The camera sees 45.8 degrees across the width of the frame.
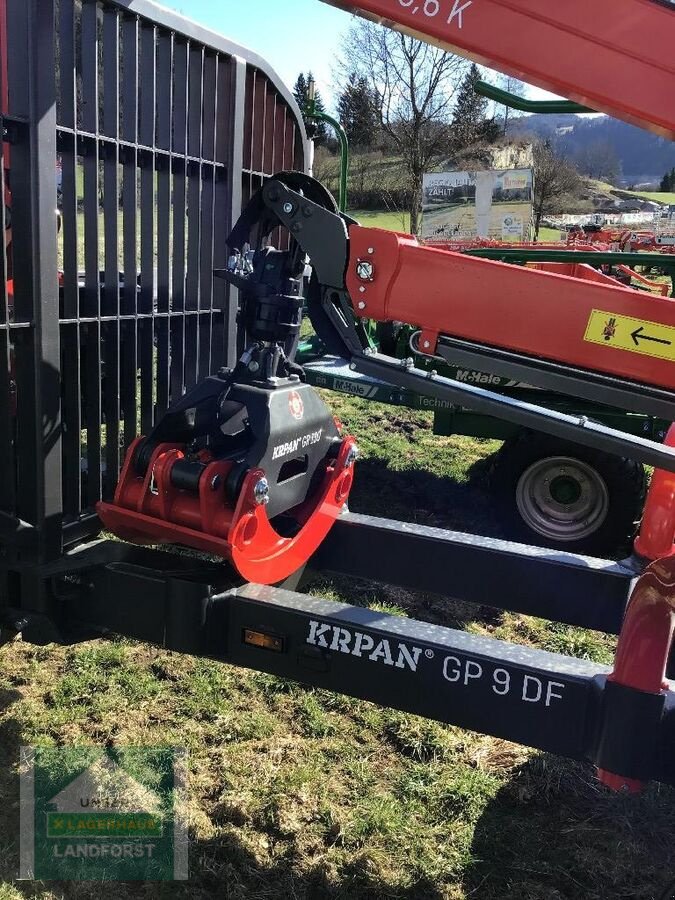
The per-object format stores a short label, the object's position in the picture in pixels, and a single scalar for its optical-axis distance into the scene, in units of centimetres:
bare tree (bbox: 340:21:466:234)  1839
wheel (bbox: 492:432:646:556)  469
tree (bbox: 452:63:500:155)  2003
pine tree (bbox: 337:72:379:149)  1997
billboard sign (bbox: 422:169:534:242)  1450
